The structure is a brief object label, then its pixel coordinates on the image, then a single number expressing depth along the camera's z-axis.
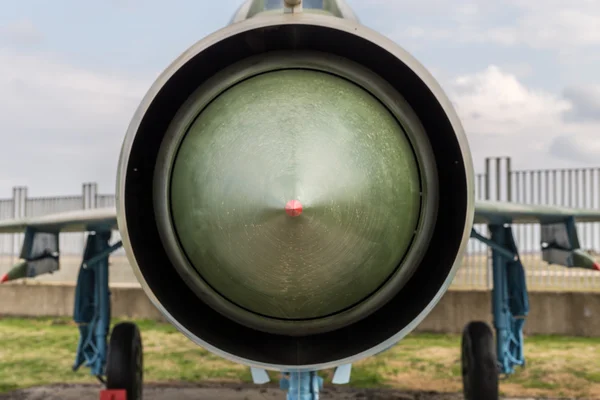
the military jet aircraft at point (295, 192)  2.15
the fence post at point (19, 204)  13.69
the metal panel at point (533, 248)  10.27
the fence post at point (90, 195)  12.86
